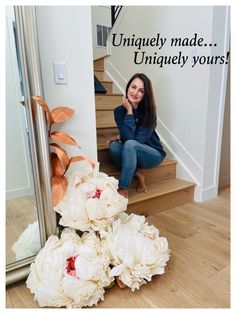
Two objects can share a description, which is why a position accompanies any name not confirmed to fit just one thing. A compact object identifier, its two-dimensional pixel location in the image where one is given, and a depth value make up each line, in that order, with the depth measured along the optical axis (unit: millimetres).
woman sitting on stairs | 1444
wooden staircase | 1515
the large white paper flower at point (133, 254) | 845
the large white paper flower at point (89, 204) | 824
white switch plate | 901
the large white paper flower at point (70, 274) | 769
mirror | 805
